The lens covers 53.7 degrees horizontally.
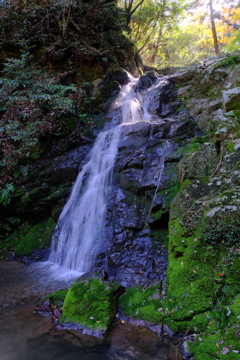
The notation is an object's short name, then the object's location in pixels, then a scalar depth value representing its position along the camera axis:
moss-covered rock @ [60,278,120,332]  4.17
